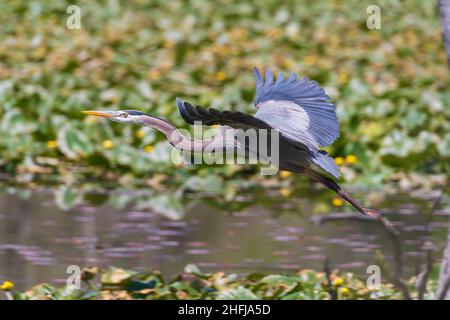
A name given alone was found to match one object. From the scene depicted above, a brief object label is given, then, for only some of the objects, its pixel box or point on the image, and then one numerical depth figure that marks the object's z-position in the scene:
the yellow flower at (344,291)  10.92
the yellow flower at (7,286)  10.45
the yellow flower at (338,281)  10.91
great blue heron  8.22
